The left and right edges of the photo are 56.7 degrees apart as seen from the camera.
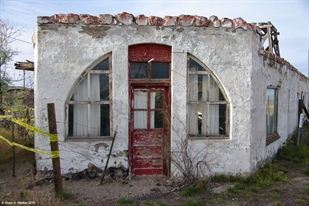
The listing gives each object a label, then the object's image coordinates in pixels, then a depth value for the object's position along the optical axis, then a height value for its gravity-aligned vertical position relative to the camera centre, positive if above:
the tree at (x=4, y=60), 8.40 +1.20
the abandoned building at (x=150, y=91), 5.85 +0.22
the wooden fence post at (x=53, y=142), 4.82 -0.69
